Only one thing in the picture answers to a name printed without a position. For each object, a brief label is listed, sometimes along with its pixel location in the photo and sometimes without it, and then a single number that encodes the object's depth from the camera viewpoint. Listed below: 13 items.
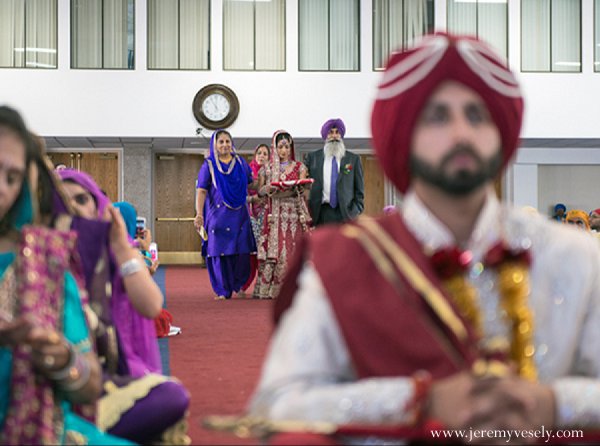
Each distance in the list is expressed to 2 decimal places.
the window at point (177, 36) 12.93
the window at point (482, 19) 13.66
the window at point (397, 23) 13.33
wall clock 12.84
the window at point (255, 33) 13.10
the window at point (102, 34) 12.84
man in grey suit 7.21
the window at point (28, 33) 12.75
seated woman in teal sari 1.54
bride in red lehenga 7.83
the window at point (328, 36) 13.18
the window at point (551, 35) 13.76
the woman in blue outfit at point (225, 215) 7.86
